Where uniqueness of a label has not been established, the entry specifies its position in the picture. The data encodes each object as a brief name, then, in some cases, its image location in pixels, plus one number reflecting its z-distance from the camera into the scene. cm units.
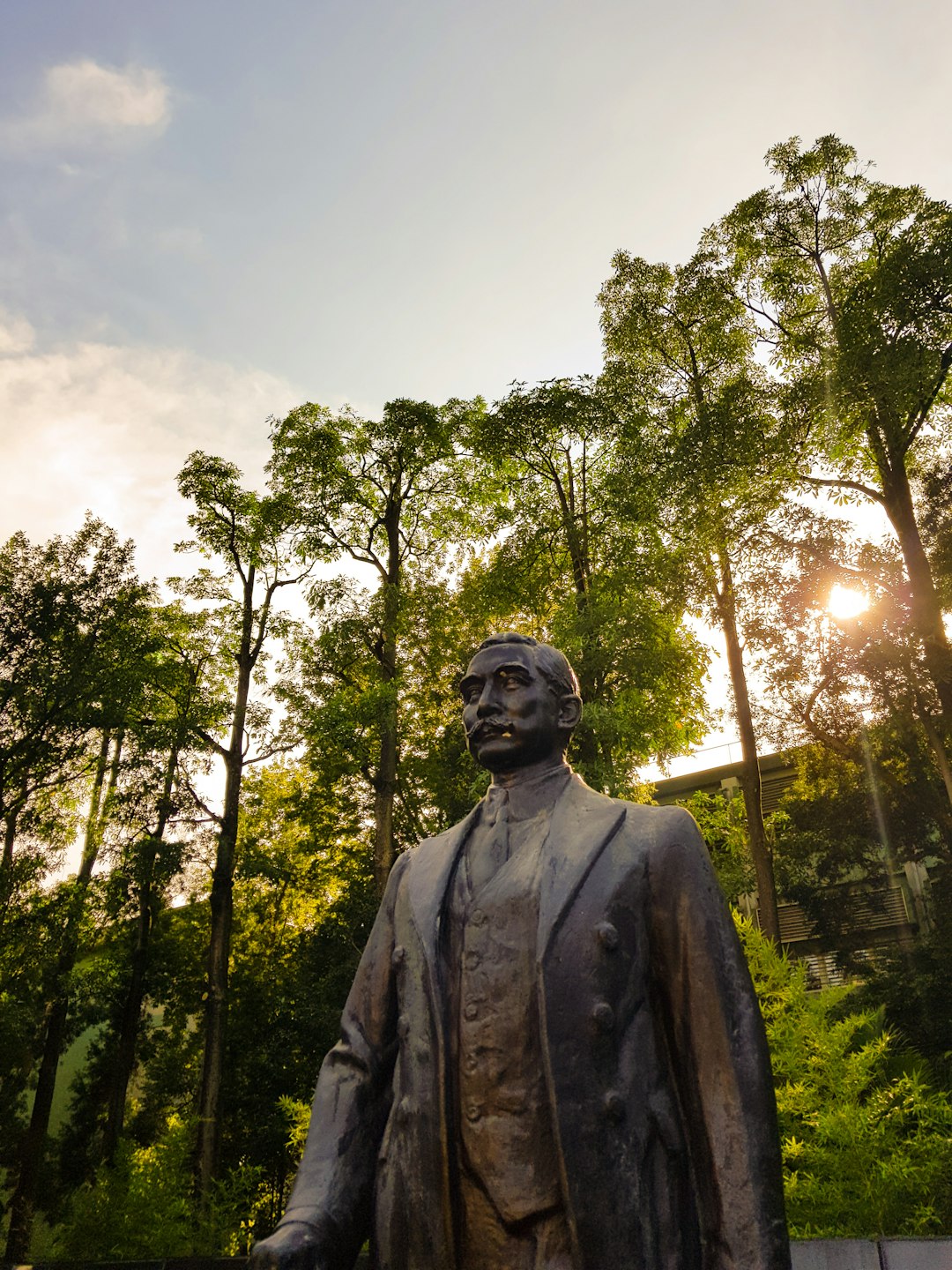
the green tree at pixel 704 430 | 1611
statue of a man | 187
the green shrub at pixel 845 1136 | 674
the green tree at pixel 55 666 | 1689
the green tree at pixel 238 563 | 1836
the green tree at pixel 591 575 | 1500
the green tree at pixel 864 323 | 1420
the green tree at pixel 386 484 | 1914
